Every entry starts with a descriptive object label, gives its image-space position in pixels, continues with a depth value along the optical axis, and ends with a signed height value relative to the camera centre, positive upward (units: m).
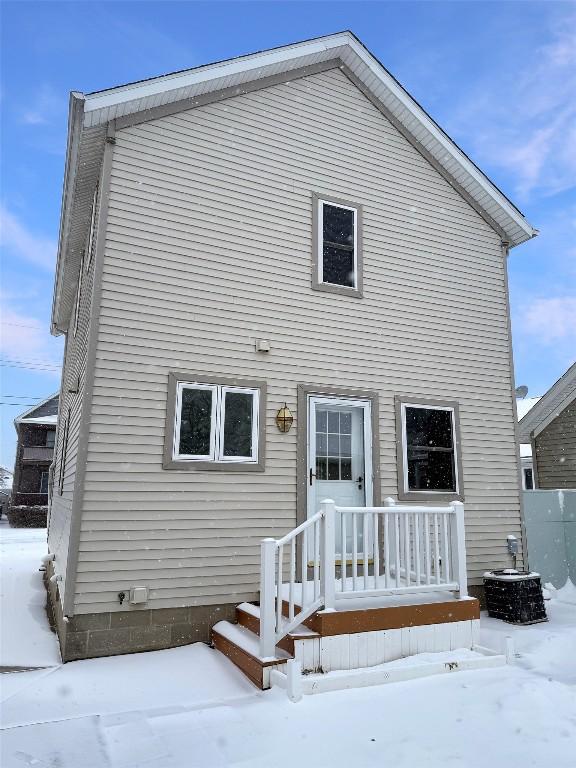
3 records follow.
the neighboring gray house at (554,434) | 12.91 +1.50
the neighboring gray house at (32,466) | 26.44 +0.88
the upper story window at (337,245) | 7.60 +3.44
